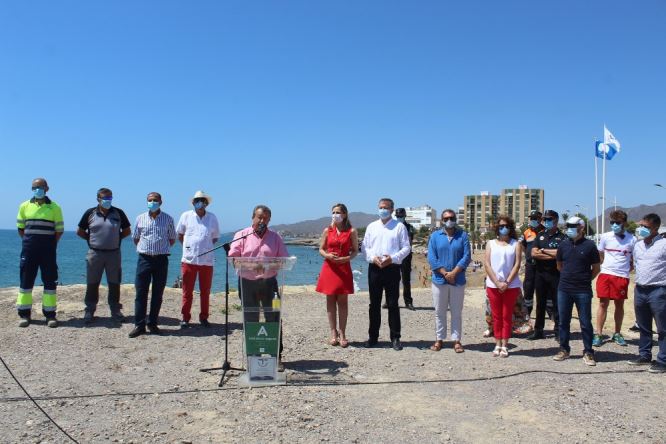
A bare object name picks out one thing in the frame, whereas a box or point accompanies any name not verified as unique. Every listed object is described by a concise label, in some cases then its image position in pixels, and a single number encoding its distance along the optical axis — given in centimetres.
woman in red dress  684
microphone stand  557
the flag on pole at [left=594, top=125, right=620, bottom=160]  2981
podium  533
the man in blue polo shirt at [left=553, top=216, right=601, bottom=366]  641
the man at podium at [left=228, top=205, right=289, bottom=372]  541
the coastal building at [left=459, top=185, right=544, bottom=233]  15438
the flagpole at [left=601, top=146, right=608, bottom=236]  3342
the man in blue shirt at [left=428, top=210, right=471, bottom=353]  684
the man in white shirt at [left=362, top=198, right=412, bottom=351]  691
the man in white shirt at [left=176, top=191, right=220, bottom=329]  786
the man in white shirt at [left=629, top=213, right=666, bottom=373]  609
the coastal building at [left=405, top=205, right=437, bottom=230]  18480
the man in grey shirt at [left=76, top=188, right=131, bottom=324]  807
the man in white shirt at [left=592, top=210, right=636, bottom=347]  734
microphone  599
